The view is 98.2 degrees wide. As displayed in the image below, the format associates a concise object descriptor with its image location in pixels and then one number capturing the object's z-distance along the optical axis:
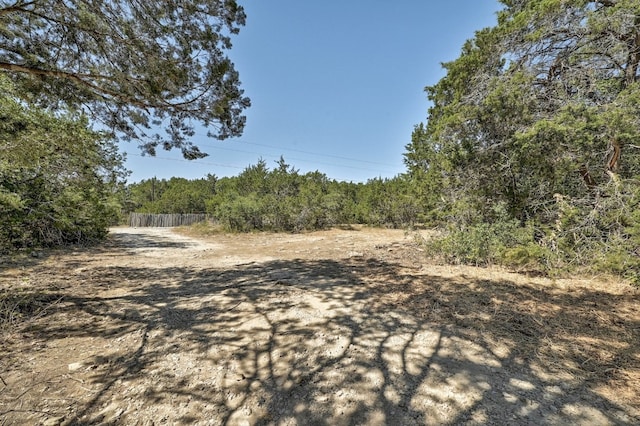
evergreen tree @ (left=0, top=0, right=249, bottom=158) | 2.84
